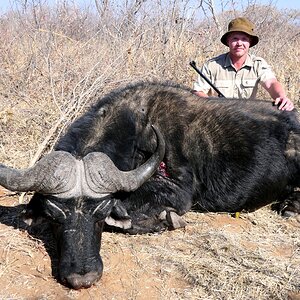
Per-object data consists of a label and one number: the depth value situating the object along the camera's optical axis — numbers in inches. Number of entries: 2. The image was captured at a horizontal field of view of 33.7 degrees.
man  236.5
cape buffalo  137.5
